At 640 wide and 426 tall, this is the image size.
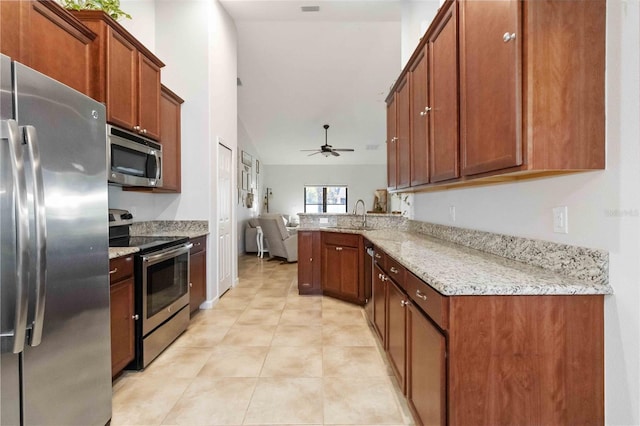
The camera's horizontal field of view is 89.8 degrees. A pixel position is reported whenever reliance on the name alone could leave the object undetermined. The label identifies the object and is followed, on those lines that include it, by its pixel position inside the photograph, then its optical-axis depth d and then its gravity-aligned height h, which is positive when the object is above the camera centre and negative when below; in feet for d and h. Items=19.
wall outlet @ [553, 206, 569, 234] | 4.38 -0.14
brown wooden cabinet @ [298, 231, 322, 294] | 14.03 -2.38
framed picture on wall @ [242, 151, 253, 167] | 26.07 +4.43
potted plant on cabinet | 7.63 +5.13
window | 35.24 +1.38
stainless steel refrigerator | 3.72 -0.57
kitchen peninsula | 3.79 -1.65
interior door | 13.23 -0.28
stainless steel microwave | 7.97 +1.43
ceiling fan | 25.27 +4.83
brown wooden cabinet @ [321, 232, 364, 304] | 12.30 -2.24
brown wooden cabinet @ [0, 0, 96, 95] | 5.16 +3.20
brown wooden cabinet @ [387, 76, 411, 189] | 8.50 +2.10
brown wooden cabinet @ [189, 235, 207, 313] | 10.59 -2.16
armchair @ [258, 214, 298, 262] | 21.58 -1.85
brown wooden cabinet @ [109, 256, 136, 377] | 6.63 -2.19
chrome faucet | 13.52 -0.41
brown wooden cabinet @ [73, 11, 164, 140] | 7.56 +3.58
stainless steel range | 7.47 -1.94
